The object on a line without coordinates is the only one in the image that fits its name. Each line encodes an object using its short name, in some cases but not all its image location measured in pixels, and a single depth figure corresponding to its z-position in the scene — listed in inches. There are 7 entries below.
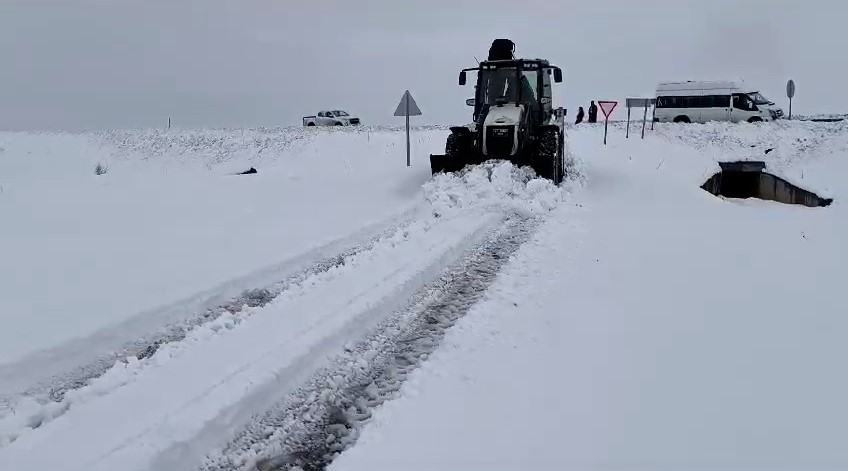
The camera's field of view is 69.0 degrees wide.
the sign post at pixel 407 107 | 585.6
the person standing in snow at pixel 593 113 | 1432.0
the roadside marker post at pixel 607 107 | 768.9
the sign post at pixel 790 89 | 1142.8
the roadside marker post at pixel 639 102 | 796.6
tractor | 503.8
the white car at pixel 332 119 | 1509.6
